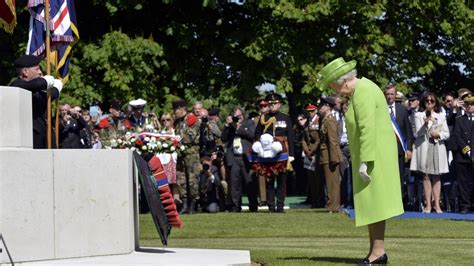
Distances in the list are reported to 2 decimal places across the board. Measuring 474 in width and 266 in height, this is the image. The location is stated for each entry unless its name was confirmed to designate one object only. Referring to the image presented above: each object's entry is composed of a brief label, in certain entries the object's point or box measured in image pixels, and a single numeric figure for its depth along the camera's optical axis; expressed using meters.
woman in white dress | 23.81
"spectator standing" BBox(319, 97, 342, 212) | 24.91
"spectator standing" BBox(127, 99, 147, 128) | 25.09
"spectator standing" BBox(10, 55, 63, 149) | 14.38
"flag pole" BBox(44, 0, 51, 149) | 15.93
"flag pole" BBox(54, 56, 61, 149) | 19.82
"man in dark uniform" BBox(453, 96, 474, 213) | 23.88
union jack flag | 19.84
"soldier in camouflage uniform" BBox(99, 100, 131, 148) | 24.51
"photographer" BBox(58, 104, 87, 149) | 23.98
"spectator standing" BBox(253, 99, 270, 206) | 25.05
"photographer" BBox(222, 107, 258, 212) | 25.47
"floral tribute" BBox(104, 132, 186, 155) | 23.44
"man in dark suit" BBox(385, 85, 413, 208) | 23.17
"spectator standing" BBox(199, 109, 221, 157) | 25.56
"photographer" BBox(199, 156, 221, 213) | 25.53
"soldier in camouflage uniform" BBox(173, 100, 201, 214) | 24.97
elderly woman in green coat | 13.30
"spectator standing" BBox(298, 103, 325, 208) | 26.27
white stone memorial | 12.62
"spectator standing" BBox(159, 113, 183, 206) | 24.33
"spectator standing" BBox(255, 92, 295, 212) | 24.62
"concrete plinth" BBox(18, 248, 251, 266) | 12.85
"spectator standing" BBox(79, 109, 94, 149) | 24.20
